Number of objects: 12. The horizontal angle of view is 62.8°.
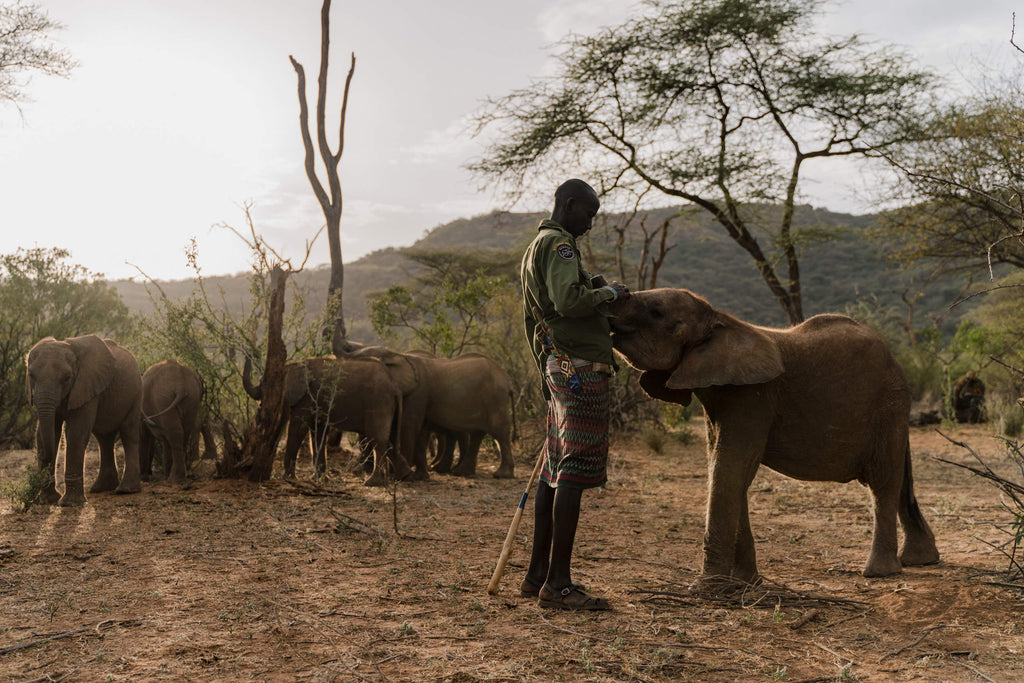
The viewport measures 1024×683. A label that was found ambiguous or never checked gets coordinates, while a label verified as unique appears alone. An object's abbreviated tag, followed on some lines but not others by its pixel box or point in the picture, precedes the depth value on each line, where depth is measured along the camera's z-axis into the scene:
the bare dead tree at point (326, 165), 12.55
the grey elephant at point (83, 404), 7.24
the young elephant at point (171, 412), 8.75
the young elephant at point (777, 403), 4.46
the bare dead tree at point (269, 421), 8.35
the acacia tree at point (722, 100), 16.22
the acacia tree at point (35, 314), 11.84
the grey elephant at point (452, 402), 9.83
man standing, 4.16
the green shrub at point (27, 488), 7.05
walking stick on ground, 4.39
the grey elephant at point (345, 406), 9.03
